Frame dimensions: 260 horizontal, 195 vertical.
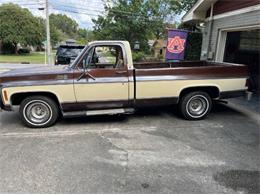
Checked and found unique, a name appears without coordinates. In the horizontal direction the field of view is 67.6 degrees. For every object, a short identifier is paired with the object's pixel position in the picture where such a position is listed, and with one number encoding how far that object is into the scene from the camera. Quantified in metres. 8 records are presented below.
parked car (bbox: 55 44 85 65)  10.36
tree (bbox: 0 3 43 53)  32.31
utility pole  16.20
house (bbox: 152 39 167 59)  34.20
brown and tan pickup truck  4.13
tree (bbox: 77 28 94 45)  83.96
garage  6.18
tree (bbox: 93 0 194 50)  22.88
